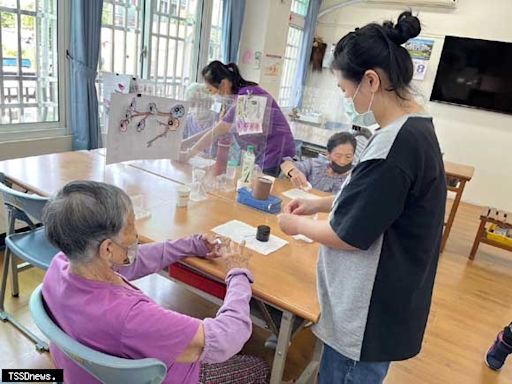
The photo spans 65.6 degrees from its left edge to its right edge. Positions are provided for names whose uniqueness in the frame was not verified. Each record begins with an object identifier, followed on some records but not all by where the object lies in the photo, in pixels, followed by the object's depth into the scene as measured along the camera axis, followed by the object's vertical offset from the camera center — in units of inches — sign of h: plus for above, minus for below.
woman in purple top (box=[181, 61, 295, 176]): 86.6 -12.3
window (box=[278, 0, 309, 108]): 218.6 +13.4
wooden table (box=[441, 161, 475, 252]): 139.2 -28.2
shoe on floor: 84.9 -51.0
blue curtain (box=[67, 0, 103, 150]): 110.0 -6.7
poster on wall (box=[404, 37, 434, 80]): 207.2 +21.1
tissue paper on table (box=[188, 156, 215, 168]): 89.4 -21.8
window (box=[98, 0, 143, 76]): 128.3 +4.8
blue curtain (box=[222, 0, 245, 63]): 170.9 +16.9
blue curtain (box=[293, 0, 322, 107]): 222.2 +15.0
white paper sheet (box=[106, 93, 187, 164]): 68.2 -12.6
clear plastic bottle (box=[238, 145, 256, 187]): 80.7 -19.1
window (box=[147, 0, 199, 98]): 147.3 +6.2
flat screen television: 191.8 +12.4
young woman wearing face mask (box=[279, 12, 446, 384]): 34.8 -11.9
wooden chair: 137.4 -41.0
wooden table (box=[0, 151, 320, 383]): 48.3 -25.0
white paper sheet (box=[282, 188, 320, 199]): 86.3 -24.7
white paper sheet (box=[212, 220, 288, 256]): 59.1 -24.9
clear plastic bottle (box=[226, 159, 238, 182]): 84.7 -20.9
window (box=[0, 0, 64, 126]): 103.0 -6.3
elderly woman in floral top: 92.2 -20.5
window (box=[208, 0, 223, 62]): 173.3 +12.7
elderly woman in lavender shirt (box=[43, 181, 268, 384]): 33.0 -20.5
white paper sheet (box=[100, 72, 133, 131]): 72.1 -5.9
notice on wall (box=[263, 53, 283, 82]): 191.3 +2.6
